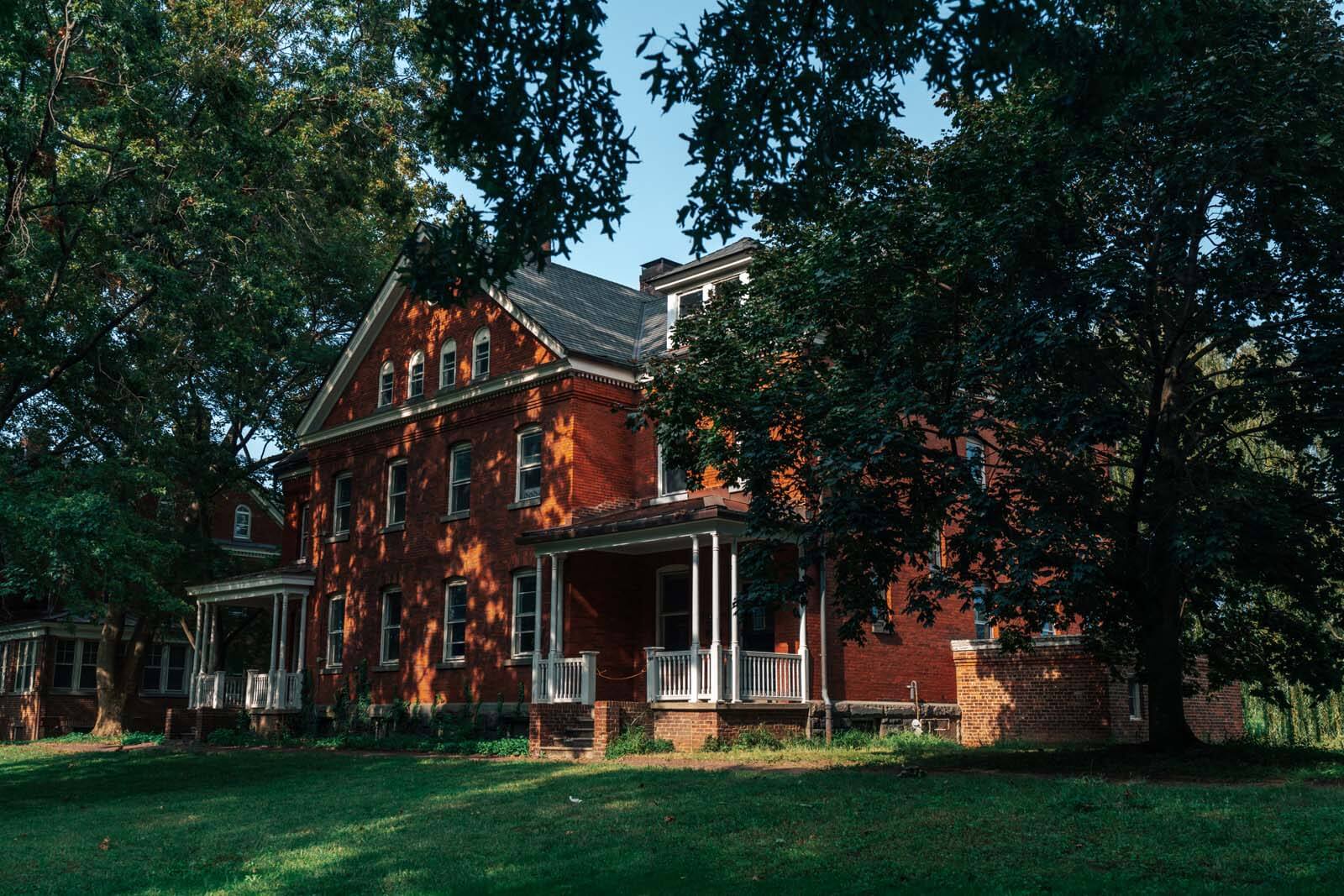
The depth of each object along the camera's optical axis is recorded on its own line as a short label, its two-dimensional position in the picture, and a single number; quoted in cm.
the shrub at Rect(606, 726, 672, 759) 2034
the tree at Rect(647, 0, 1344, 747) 1318
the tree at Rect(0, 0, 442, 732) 1798
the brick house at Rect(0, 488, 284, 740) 4034
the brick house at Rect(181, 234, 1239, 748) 2139
